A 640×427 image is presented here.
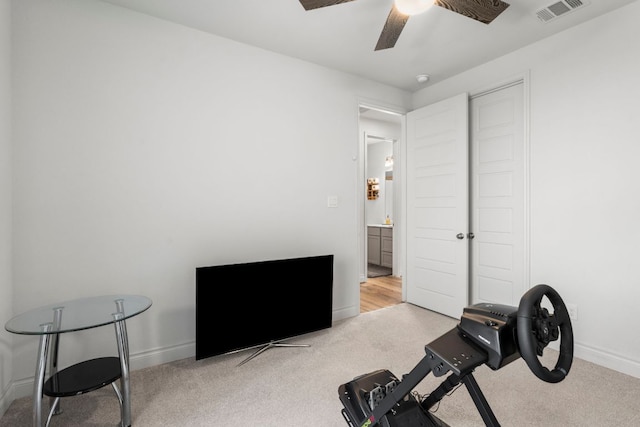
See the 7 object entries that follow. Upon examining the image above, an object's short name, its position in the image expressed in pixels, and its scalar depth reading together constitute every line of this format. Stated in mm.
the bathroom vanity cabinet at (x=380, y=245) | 5699
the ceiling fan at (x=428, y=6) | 1777
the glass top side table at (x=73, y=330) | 1483
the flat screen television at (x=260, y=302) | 2256
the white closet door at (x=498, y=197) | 2939
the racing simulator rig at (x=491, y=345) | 967
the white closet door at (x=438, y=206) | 3266
